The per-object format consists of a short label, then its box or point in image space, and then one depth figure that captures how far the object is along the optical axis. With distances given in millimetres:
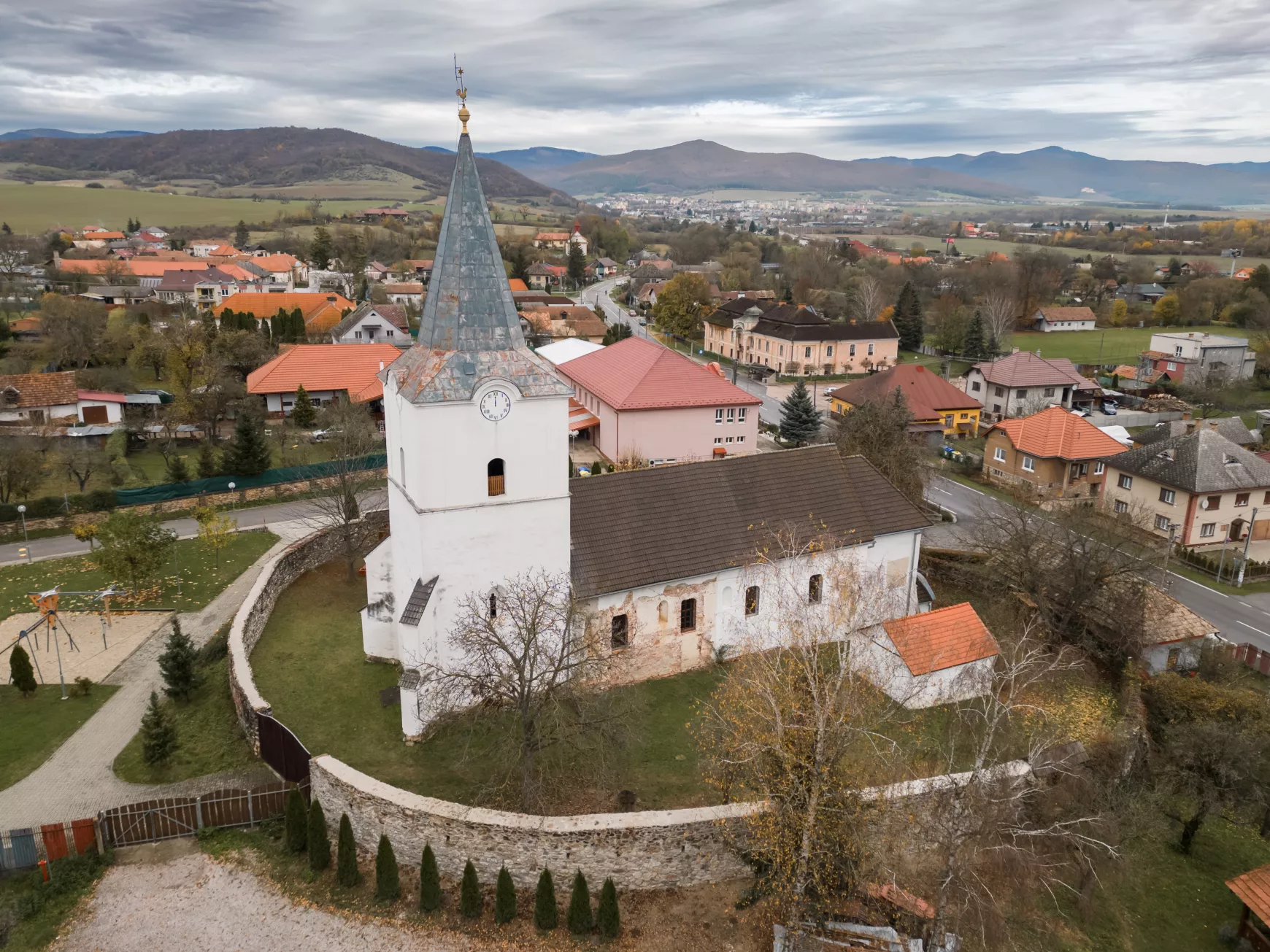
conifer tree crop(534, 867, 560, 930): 18312
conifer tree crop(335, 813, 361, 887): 19312
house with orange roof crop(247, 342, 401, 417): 58656
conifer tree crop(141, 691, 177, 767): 22922
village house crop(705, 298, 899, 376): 81812
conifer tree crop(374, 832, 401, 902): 19031
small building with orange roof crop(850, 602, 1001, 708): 25734
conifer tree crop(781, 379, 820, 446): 55844
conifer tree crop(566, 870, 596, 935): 18266
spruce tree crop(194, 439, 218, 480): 45250
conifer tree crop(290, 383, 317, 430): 55594
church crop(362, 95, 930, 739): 22266
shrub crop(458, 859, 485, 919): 18641
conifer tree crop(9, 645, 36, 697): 26391
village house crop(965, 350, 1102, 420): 65688
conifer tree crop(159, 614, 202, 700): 25875
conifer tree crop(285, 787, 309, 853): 20422
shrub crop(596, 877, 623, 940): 18375
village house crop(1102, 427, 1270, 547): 42094
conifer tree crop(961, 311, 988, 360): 88562
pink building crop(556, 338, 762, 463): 51906
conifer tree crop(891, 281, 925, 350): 95625
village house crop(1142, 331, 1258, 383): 74688
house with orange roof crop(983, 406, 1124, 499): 49000
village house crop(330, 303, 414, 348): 75438
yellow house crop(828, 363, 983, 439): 60562
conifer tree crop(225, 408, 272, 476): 45156
